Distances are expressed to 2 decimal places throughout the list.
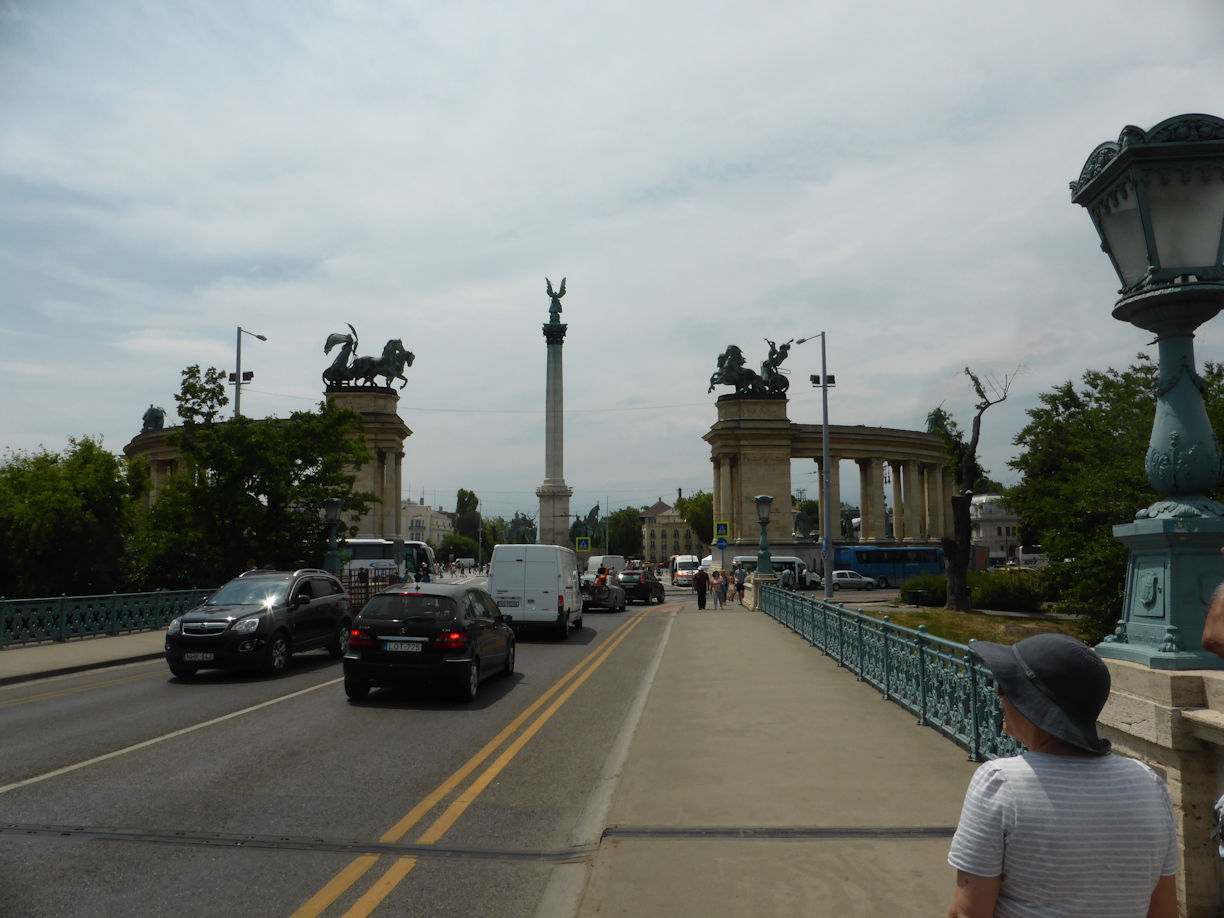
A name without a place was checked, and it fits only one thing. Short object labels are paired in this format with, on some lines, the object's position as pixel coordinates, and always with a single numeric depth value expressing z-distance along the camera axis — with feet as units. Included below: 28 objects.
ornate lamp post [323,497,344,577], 84.87
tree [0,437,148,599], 82.89
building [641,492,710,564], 596.62
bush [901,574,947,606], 126.00
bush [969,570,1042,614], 118.73
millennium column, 188.03
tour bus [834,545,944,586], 206.08
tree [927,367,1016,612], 103.81
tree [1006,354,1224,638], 69.41
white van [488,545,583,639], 71.61
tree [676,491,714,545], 455.63
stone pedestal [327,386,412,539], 207.92
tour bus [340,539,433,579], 134.10
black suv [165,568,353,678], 44.62
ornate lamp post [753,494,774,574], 114.21
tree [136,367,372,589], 84.69
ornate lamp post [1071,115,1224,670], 12.48
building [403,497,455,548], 618.03
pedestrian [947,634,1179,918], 7.20
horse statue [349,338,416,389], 212.84
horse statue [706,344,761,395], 217.56
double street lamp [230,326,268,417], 99.55
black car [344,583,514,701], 37.60
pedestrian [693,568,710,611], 119.03
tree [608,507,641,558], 561.43
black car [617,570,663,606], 140.97
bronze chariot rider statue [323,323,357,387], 212.23
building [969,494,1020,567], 449.48
